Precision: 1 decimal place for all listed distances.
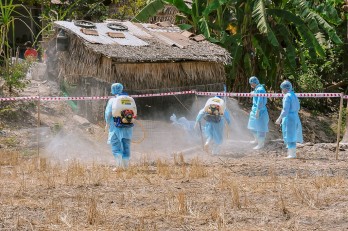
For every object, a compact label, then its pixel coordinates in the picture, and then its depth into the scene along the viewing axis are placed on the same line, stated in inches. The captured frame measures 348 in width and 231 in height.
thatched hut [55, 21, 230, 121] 597.6
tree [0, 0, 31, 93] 627.8
